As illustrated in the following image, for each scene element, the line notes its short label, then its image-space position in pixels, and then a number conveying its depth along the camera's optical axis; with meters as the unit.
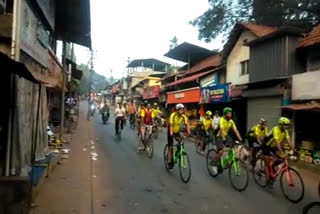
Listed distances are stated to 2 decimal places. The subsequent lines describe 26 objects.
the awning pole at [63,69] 10.68
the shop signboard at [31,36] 4.82
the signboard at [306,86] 8.87
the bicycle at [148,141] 8.68
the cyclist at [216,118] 10.24
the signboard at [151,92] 26.55
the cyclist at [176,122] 6.51
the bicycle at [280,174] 5.14
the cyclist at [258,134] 6.28
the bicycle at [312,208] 3.62
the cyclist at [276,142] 5.48
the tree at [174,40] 41.67
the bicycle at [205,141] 9.46
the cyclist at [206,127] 9.81
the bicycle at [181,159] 6.05
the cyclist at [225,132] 6.34
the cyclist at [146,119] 9.29
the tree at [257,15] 16.15
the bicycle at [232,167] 5.64
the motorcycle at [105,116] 20.42
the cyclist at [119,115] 12.70
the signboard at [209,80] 16.36
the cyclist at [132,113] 17.01
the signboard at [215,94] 13.83
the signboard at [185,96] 17.63
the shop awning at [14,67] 3.49
